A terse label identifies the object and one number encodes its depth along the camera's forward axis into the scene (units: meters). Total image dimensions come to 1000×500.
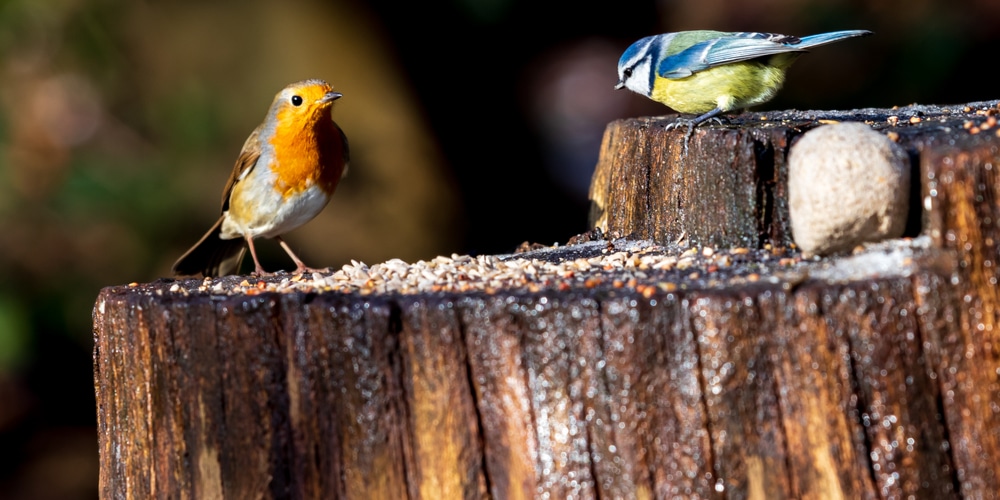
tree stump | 4.20
